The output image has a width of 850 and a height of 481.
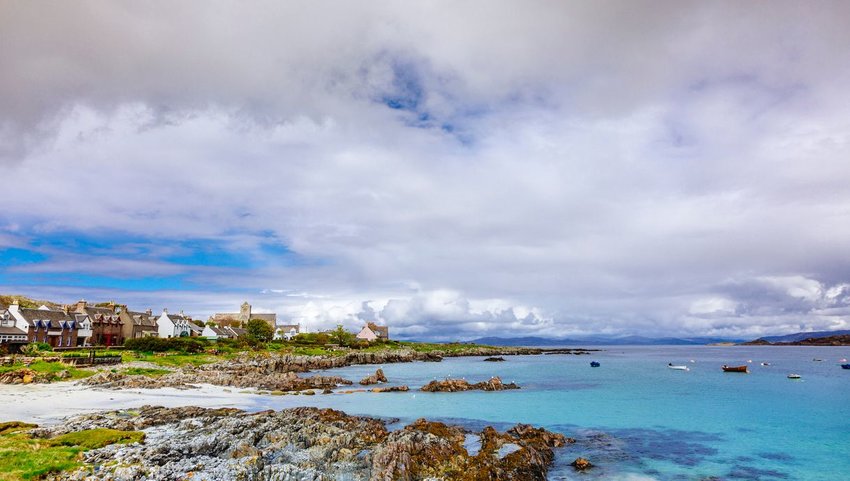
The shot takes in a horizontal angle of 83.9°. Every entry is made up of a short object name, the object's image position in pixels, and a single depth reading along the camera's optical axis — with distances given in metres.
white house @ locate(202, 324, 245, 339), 158.12
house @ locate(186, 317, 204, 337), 152.20
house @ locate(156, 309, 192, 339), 136.00
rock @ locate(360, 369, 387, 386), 74.31
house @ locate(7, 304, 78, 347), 94.12
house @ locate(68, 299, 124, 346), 112.94
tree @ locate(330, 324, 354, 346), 173.62
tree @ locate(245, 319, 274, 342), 138.62
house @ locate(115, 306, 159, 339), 121.09
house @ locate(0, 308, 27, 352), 86.54
